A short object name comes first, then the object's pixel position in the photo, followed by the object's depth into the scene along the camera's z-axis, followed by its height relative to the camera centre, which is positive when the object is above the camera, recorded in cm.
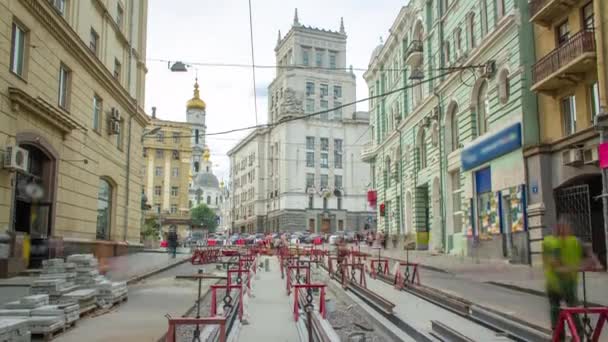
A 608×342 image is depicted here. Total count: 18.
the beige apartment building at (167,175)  8288 +1007
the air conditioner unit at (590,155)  1816 +281
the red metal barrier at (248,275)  1385 -85
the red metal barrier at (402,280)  1550 -108
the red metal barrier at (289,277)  1503 -97
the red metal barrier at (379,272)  1888 -102
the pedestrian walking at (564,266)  700 -31
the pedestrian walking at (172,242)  2939 +4
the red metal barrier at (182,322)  608 -86
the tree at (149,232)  4516 +91
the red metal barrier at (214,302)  998 -107
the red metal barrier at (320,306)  1005 -113
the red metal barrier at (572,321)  600 -88
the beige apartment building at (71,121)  1565 +422
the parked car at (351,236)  5446 +68
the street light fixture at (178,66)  2097 +654
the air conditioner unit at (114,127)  2525 +517
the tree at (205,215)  9038 +454
